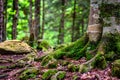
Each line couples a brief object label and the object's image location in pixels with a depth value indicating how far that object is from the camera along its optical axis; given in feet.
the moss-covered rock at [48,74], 20.29
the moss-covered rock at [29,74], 21.68
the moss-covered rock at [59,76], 19.64
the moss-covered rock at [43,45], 41.84
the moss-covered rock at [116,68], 18.25
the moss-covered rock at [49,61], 22.36
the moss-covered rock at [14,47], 36.07
